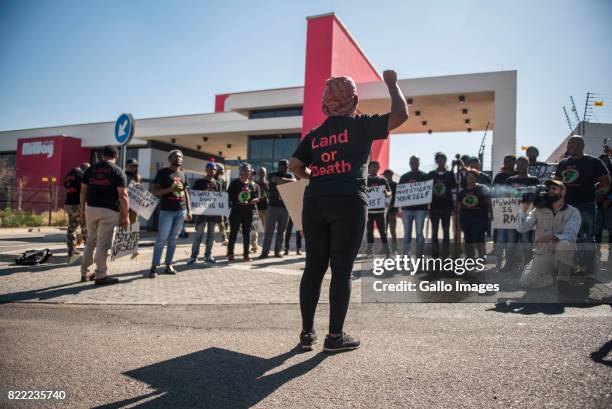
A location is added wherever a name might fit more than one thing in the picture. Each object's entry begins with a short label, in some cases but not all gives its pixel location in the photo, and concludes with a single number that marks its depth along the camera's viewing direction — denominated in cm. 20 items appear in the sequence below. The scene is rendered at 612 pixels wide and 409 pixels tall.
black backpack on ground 713
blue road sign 797
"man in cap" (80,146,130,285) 556
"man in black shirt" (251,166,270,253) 980
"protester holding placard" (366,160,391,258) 812
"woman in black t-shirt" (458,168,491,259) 700
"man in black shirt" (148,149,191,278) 641
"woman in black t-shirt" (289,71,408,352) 289
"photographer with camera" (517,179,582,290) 510
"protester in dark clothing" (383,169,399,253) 990
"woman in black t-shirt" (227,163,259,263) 798
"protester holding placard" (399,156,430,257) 775
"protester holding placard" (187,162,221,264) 788
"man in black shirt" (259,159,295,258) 862
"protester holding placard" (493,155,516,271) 692
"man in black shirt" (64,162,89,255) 756
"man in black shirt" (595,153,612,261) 650
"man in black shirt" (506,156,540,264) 670
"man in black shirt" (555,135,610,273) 583
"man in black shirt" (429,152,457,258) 761
